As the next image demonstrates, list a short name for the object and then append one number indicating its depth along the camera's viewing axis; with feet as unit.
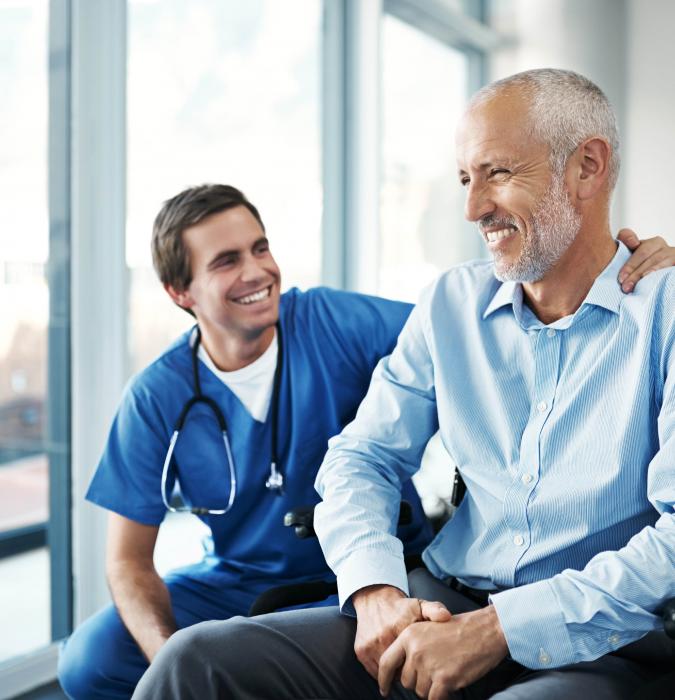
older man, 3.37
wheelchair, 4.27
